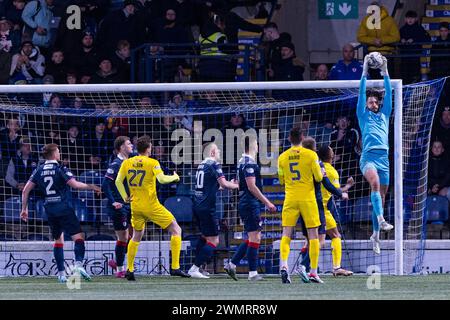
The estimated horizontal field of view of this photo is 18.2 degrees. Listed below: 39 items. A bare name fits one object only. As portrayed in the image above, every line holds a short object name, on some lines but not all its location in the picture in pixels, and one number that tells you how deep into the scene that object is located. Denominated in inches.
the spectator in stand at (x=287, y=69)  941.8
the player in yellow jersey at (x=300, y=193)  680.4
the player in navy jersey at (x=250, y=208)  745.0
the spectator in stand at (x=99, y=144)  866.8
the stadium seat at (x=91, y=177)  850.8
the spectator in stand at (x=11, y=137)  860.0
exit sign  1046.4
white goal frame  756.6
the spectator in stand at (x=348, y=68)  916.0
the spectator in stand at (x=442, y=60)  951.0
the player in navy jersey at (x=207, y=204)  765.3
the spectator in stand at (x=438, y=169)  889.5
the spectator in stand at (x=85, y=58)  944.9
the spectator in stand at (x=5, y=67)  952.3
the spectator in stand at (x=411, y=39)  965.2
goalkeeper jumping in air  722.2
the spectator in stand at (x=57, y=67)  943.0
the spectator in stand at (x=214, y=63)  927.0
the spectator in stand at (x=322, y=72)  930.7
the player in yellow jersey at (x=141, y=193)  724.7
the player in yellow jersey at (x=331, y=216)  745.0
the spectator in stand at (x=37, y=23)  977.5
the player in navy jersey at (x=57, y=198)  742.5
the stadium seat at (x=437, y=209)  875.4
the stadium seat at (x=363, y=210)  844.5
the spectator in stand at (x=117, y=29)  956.6
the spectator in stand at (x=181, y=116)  867.4
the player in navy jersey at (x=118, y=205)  766.5
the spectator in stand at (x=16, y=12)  980.6
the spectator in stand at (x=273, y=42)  947.3
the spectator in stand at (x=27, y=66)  952.3
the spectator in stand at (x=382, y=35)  963.5
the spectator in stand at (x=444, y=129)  904.9
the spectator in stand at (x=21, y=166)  852.6
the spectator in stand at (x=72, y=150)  860.0
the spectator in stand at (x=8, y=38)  960.3
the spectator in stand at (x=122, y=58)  946.7
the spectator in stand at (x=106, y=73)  929.5
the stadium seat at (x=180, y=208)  848.9
